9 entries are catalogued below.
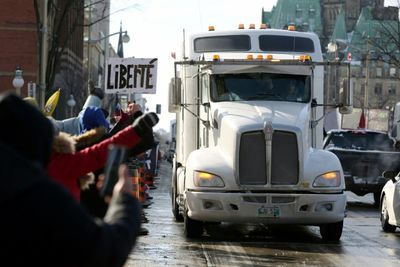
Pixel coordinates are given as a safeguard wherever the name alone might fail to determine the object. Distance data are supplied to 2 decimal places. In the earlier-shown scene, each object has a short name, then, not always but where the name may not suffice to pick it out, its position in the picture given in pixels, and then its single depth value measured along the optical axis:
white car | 15.30
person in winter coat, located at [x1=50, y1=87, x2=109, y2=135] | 9.42
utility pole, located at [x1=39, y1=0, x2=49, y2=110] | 27.88
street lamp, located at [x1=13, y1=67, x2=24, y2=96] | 30.02
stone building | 163.12
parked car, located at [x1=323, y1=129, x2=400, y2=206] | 22.42
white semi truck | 13.21
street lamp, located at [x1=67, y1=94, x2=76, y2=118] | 51.56
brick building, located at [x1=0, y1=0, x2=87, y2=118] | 54.00
